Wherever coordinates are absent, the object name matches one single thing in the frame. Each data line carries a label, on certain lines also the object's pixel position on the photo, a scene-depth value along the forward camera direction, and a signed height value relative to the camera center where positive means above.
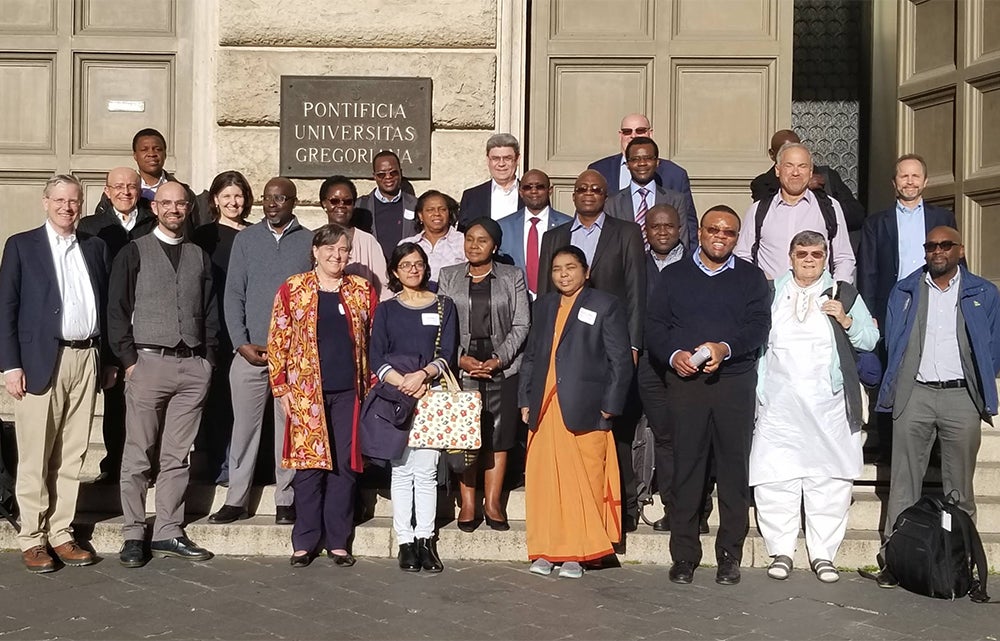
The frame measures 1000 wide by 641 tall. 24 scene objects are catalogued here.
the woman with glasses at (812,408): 7.41 -0.49
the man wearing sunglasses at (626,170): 8.66 +1.00
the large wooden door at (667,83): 10.23 +1.85
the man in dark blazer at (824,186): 8.62 +0.89
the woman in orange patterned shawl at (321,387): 7.47 -0.41
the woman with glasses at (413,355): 7.47 -0.22
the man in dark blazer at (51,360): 7.28 -0.26
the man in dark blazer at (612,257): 7.85 +0.37
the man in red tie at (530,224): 8.24 +0.60
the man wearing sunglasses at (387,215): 8.89 +0.69
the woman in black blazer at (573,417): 7.37 -0.55
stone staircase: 7.64 -1.26
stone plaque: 9.70 +1.41
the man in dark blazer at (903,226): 8.16 +0.60
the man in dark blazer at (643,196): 8.31 +0.79
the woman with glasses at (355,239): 8.27 +0.49
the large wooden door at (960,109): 9.61 +1.61
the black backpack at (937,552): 6.85 -1.21
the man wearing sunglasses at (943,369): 7.34 -0.26
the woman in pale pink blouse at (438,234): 8.30 +0.53
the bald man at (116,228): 8.09 +0.53
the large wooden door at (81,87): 10.18 +1.76
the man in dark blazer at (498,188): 8.58 +0.86
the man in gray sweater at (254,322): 7.92 -0.04
